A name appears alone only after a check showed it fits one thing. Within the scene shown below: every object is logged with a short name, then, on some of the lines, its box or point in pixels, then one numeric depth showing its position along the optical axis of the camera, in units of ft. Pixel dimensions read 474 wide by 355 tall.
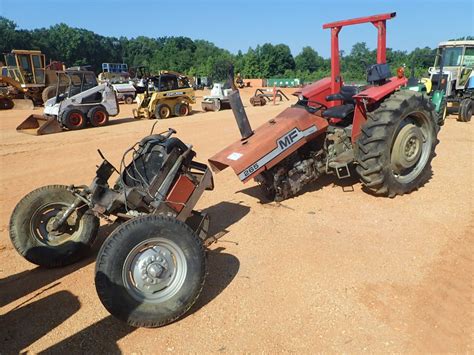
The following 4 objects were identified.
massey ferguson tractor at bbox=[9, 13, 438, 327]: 9.02
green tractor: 38.24
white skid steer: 40.55
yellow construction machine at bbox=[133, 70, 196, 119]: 50.90
